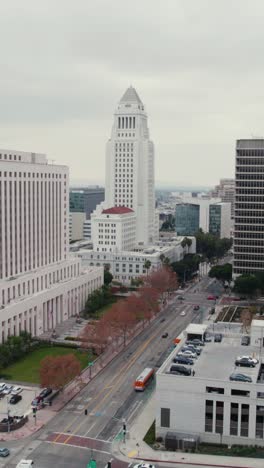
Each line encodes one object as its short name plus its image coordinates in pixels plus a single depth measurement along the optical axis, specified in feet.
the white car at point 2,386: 276.04
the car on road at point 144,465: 202.28
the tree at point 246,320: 339.85
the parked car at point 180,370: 240.53
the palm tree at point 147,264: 549.54
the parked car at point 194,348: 276.94
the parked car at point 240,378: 234.17
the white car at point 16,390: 273.13
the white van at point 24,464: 200.64
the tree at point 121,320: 333.72
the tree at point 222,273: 532.73
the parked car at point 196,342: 291.99
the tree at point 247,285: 483.10
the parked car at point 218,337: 301.96
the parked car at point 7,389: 273.38
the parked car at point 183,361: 257.75
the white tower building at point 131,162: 626.23
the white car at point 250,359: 258.14
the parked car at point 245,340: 297.33
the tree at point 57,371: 262.67
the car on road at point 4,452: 213.46
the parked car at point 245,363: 255.70
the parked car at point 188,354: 267.39
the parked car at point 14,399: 262.67
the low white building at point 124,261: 564.30
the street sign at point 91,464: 200.85
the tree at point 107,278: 512.22
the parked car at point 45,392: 267.84
